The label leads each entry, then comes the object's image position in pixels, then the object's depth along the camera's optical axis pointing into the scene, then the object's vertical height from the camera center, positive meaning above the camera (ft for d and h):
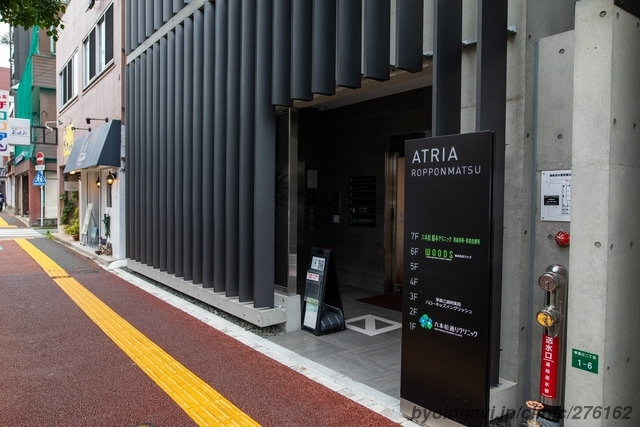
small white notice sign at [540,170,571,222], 11.40 +0.14
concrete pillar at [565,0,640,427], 9.47 -0.05
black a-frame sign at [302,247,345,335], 19.58 -4.13
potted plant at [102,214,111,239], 44.39 -2.59
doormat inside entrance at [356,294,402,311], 24.29 -5.42
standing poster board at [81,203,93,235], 50.19 -2.30
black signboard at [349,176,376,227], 27.96 -0.06
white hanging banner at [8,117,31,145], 59.77 +8.36
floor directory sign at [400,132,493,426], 10.65 -1.88
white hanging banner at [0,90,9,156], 45.47 +7.84
